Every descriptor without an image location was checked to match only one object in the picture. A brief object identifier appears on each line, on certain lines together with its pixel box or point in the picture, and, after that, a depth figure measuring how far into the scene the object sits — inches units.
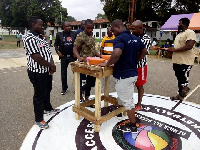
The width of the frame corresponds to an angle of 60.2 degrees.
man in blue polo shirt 100.5
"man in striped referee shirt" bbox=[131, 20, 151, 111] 131.2
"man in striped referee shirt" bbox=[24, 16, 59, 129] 107.0
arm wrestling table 109.3
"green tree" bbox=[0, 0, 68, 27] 1349.7
